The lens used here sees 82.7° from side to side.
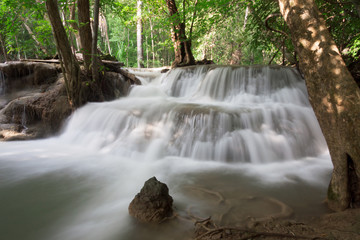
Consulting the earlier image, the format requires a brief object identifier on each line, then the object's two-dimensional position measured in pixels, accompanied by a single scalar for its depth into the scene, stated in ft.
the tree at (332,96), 5.93
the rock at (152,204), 6.72
